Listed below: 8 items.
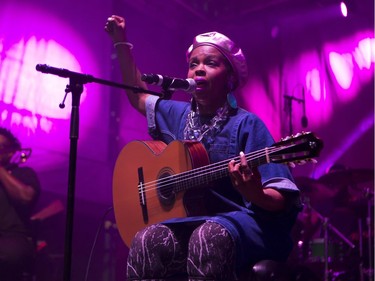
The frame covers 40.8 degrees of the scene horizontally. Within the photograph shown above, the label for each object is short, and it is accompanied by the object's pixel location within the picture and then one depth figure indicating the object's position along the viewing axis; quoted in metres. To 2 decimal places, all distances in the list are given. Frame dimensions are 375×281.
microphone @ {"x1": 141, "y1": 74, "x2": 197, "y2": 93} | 1.92
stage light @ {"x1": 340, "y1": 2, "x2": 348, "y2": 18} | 4.91
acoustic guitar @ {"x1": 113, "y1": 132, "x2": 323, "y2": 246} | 1.72
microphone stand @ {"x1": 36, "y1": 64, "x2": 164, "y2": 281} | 1.80
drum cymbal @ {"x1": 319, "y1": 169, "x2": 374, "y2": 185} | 4.37
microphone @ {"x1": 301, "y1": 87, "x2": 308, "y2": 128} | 5.14
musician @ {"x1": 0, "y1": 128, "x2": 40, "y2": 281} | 3.47
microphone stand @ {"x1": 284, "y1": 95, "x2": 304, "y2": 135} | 5.05
